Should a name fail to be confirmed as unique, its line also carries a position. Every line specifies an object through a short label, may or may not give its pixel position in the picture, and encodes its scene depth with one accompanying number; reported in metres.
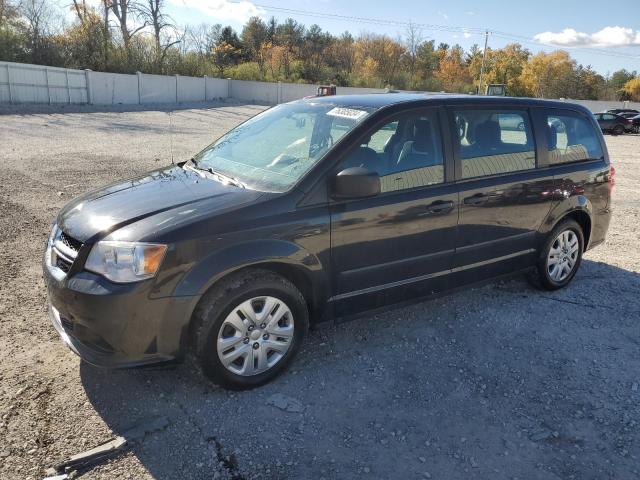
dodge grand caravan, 2.86
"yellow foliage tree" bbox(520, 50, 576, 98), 69.44
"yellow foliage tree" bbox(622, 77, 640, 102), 72.25
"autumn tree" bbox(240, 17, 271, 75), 69.51
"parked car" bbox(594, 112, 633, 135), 30.34
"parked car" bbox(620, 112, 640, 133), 30.79
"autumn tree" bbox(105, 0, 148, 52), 41.75
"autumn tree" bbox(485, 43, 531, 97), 70.62
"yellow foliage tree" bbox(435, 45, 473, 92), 74.38
